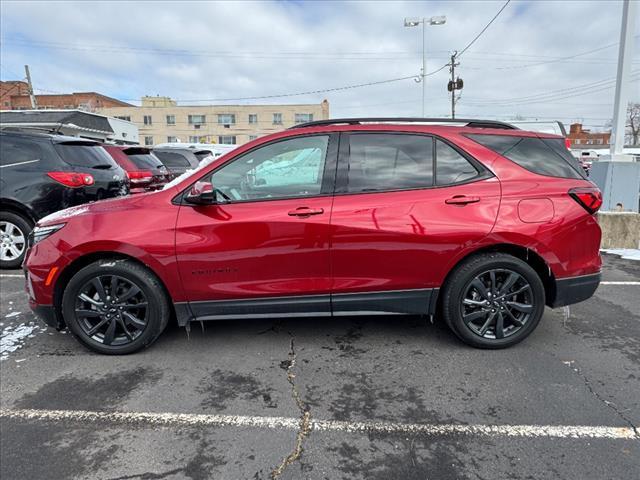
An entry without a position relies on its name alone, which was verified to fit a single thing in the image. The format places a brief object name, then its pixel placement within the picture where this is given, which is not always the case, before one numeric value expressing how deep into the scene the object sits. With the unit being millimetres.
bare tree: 63312
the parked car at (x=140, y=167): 8234
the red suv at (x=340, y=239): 3193
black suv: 5734
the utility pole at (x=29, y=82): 37031
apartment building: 60781
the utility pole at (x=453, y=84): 26239
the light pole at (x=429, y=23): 23500
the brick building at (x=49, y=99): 51375
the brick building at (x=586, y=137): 77200
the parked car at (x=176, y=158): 13562
